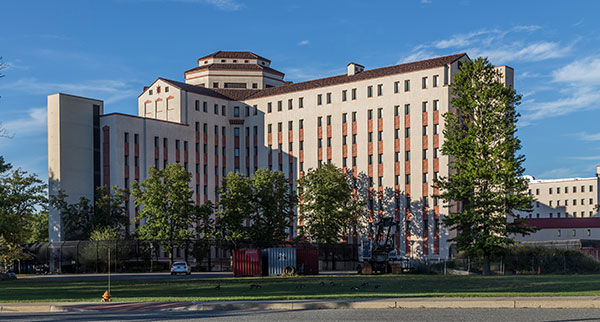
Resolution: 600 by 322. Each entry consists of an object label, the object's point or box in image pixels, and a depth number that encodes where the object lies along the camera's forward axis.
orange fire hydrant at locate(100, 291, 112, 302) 28.33
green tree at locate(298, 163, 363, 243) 93.25
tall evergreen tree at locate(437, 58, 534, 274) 63.06
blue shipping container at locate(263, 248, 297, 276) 63.31
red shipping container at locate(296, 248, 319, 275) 65.50
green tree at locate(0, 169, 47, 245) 91.69
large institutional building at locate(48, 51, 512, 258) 98.50
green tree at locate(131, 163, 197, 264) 85.38
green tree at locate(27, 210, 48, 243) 128.00
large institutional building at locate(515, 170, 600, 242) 116.50
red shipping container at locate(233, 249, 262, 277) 63.16
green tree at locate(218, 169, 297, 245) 87.44
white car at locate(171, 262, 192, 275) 72.50
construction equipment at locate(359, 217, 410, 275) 62.56
